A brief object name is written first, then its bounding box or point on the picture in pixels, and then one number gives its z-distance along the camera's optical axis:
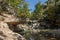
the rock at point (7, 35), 3.29
